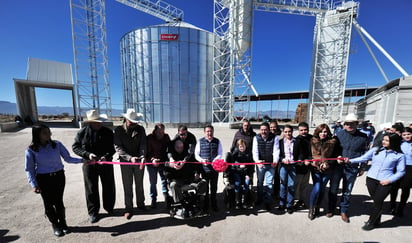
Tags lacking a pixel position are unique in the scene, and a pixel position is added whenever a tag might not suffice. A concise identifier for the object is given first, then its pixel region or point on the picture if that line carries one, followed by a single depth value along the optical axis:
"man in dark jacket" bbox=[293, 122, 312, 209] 3.28
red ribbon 3.23
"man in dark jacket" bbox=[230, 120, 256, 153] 3.58
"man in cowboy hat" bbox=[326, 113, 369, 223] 3.07
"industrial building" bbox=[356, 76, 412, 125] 7.70
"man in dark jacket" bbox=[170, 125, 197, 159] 3.42
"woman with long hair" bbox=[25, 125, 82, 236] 2.49
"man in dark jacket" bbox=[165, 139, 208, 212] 3.15
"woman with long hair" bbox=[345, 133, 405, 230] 2.62
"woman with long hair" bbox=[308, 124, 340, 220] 3.04
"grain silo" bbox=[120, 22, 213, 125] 17.62
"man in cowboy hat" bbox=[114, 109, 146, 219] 3.15
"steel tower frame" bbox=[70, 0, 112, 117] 16.95
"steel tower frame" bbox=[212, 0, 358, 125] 16.38
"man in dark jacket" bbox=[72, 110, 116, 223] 2.99
